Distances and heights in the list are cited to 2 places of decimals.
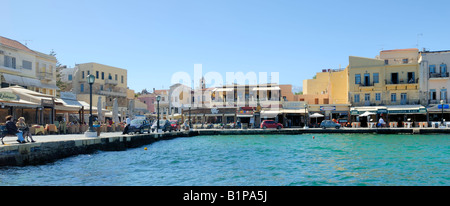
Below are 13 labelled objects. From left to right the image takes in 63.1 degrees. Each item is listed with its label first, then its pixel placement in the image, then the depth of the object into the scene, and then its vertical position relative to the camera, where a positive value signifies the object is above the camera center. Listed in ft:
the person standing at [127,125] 86.86 -3.75
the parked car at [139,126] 93.50 -4.26
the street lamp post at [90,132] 66.95 -4.07
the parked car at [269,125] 149.18 -6.36
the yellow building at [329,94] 167.32 +8.27
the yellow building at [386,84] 159.43 +11.34
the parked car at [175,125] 131.44 -5.55
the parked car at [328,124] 143.64 -5.83
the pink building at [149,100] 275.80 +7.30
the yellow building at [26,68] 114.52 +14.50
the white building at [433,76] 156.76 +14.23
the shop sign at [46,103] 86.73 +1.67
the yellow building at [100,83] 195.00 +14.74
